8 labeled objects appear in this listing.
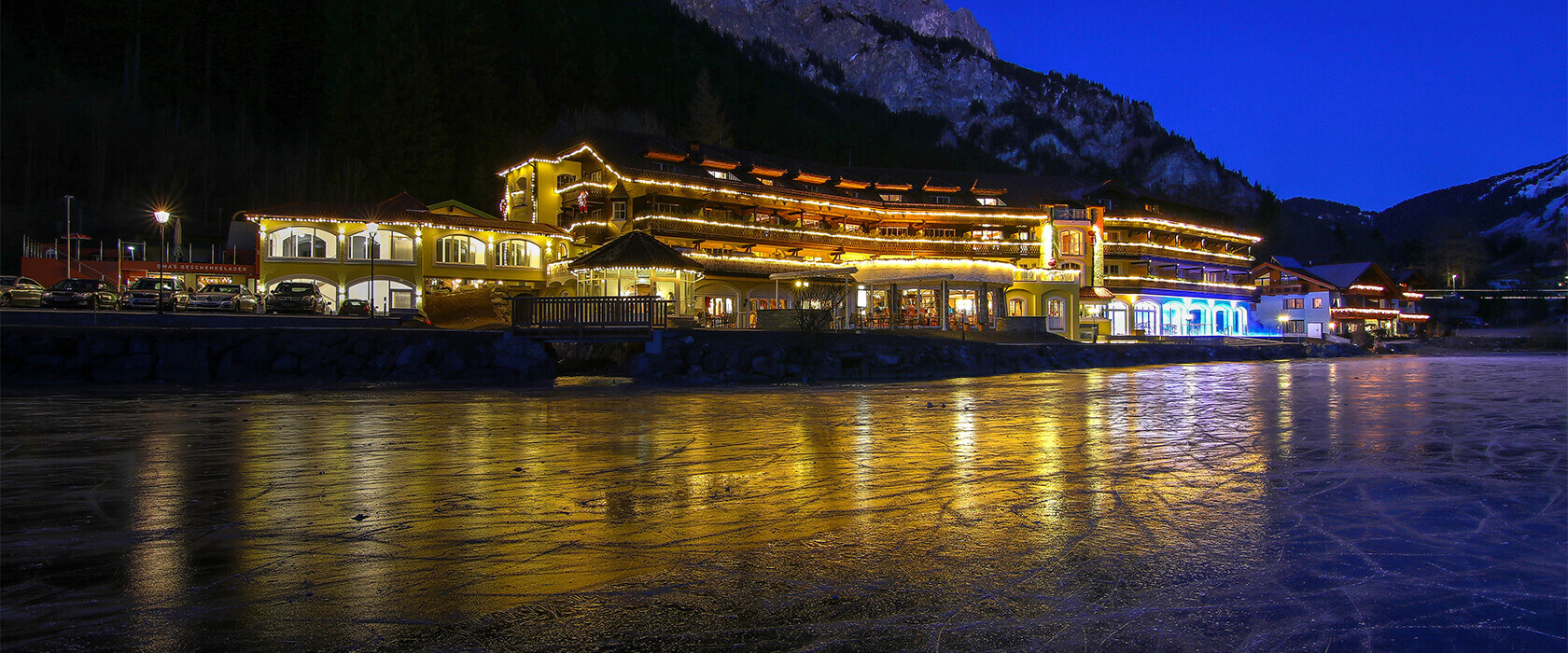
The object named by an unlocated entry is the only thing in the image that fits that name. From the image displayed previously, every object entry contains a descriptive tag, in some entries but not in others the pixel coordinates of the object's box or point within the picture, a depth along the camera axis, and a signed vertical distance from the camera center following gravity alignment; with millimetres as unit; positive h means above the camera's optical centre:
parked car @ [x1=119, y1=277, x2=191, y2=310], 30469 +1548
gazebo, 29125 +2555
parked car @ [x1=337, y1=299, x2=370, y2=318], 34062 +1120
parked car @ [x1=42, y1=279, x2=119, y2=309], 28938 +1607
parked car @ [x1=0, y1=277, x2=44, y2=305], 30484 +1721
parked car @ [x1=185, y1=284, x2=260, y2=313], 29578 +1428
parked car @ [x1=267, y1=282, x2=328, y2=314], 31797 +1474
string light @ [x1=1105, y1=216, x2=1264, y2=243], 60594 +7858
